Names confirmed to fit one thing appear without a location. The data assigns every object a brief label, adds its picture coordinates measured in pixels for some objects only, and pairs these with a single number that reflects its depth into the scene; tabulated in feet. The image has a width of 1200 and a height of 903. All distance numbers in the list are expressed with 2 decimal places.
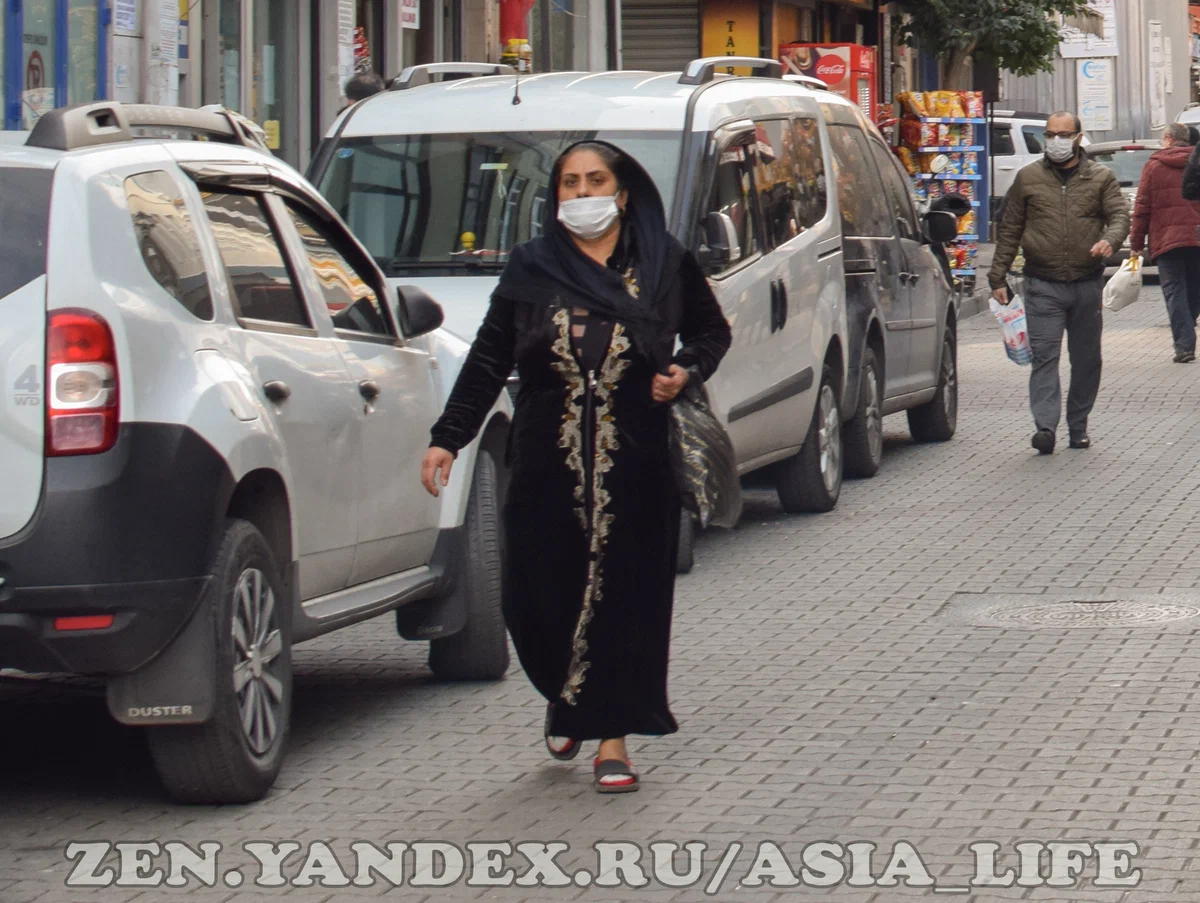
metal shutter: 112.16
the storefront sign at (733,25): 112.06
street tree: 117.29
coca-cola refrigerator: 107.65
